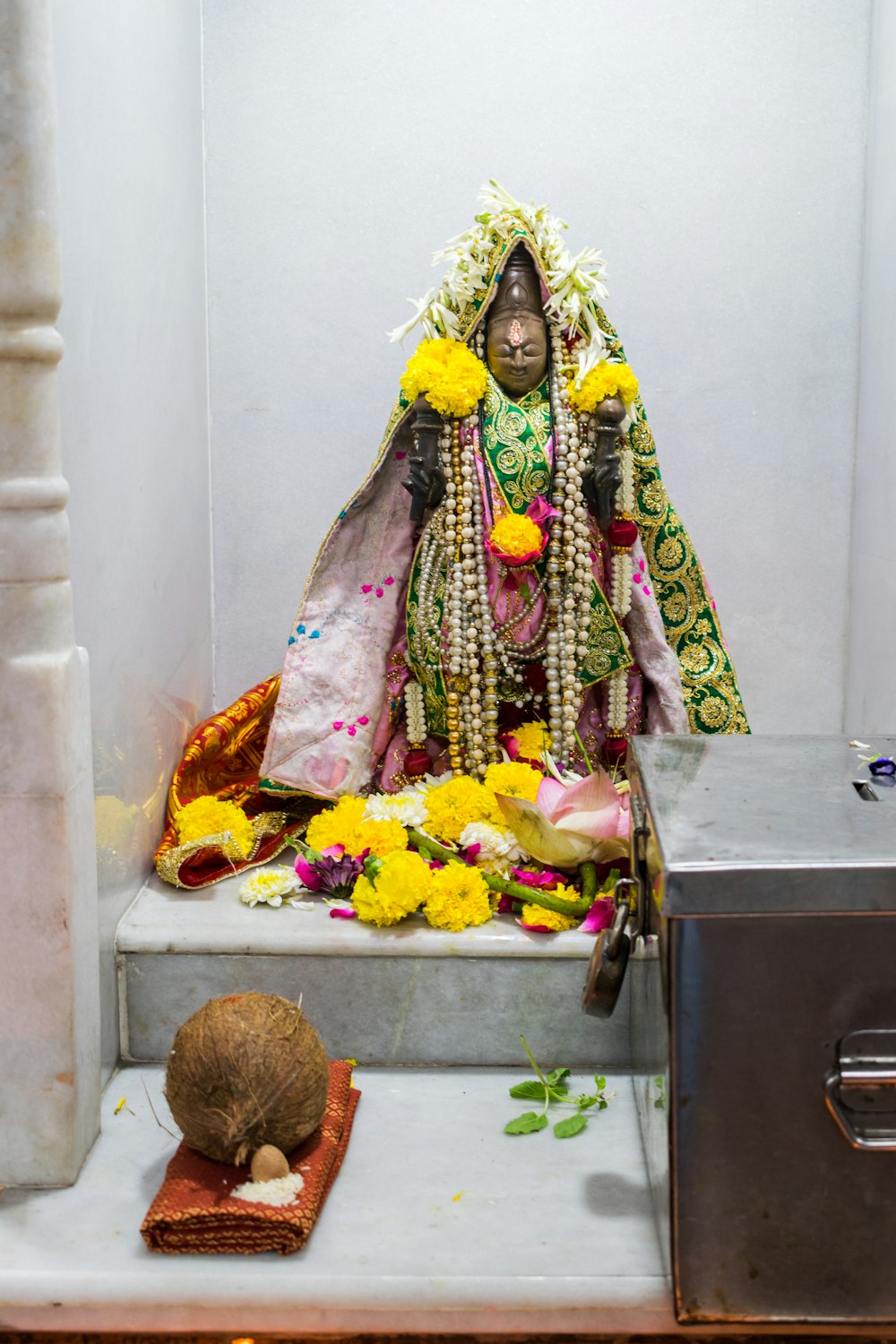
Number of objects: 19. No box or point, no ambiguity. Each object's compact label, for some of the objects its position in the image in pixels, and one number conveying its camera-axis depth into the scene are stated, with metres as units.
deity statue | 2.63
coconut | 1.76
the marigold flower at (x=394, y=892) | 2.24
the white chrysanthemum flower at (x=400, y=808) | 2.55
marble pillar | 1.71
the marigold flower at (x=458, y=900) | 2.26
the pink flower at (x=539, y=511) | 2.64
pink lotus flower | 2.33
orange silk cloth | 2.52
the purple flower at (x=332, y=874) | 2.40
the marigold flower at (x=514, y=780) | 2.57
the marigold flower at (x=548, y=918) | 2.25
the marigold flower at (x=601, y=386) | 2.60
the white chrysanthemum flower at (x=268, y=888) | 2.40
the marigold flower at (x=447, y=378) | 2.60
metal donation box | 1.46
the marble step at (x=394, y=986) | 2.22
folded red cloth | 1.69
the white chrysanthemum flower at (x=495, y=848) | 2.44
